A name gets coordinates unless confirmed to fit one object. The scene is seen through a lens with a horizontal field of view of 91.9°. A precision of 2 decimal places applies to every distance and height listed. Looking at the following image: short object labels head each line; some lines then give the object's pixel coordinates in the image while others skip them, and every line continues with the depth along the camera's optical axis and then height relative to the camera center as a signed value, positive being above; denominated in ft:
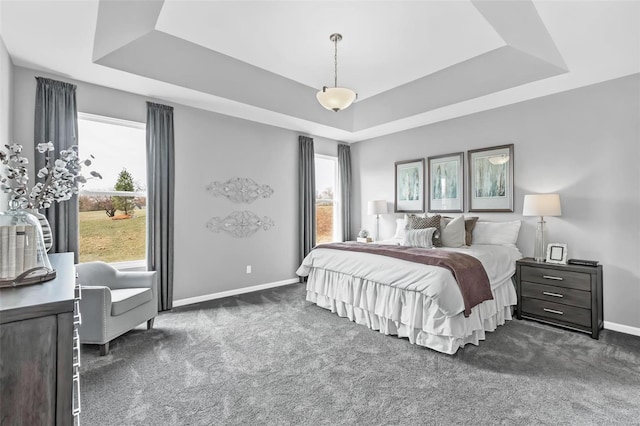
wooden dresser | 2.65 -1.32
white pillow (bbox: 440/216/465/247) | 12.79 -0.92
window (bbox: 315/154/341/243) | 19.60 +0.76
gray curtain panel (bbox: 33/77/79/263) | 10.27 +2.77
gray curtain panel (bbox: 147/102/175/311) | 12.43 +0.67
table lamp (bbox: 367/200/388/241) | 17.89 +0.27
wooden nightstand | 10.09 -2.89
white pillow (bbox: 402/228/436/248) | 12.63 -1.09
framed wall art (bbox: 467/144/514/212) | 13.57 +1.49
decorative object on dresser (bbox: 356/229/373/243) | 18.04 -1.48
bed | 8.81 -2.82
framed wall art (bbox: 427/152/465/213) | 15.28 +1.46
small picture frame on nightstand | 11.16 -1.55
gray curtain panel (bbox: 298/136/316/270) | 17.66 +1.03
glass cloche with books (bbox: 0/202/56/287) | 3.62 -0.51
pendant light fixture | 10.25 +3.83
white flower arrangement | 5.48 +0.58
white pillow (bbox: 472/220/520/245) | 12.93 -0.91
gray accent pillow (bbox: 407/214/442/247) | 13.00 -0.55
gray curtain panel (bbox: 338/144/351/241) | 20.15 +1.75
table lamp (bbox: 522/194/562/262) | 11.23 +0.07
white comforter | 8.67 -2.00
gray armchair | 8.66 -2.65
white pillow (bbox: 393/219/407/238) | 16.02 -0.84
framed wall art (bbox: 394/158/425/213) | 16.88 +1.43
